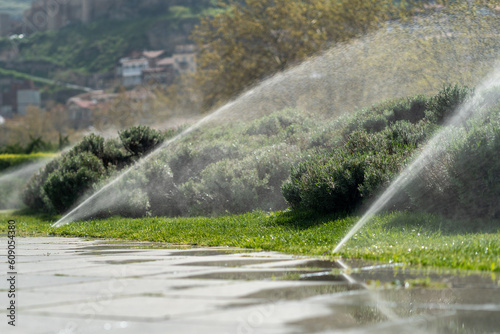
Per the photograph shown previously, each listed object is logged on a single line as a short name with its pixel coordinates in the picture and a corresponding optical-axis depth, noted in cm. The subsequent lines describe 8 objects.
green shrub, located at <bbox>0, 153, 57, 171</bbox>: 2598
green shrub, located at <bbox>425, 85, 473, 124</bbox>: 1138
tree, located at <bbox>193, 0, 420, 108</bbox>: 2836
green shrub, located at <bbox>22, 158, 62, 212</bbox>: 1792
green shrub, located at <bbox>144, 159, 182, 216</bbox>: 1390
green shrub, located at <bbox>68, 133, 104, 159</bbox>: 1720
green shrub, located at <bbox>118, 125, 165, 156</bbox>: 1694
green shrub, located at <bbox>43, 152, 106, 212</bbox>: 1566
